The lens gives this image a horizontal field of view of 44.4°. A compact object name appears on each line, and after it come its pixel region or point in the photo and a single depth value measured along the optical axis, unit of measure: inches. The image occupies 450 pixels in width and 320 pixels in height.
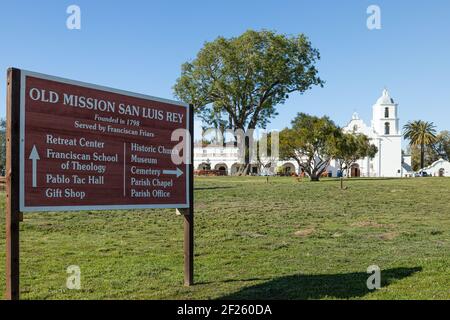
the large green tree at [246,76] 2283.5
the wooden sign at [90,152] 228.2
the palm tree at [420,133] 4178.2
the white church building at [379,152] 3681.1
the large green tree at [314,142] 1806.1
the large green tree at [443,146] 4551.9
